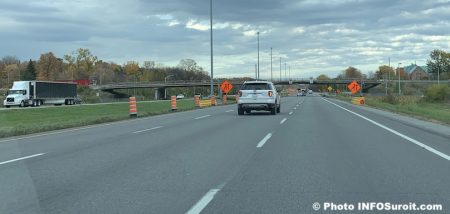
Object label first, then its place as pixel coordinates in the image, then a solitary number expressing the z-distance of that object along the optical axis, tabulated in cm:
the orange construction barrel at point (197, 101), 4849
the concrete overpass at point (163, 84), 14020
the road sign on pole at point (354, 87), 5948
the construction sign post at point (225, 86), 6056
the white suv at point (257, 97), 3017
